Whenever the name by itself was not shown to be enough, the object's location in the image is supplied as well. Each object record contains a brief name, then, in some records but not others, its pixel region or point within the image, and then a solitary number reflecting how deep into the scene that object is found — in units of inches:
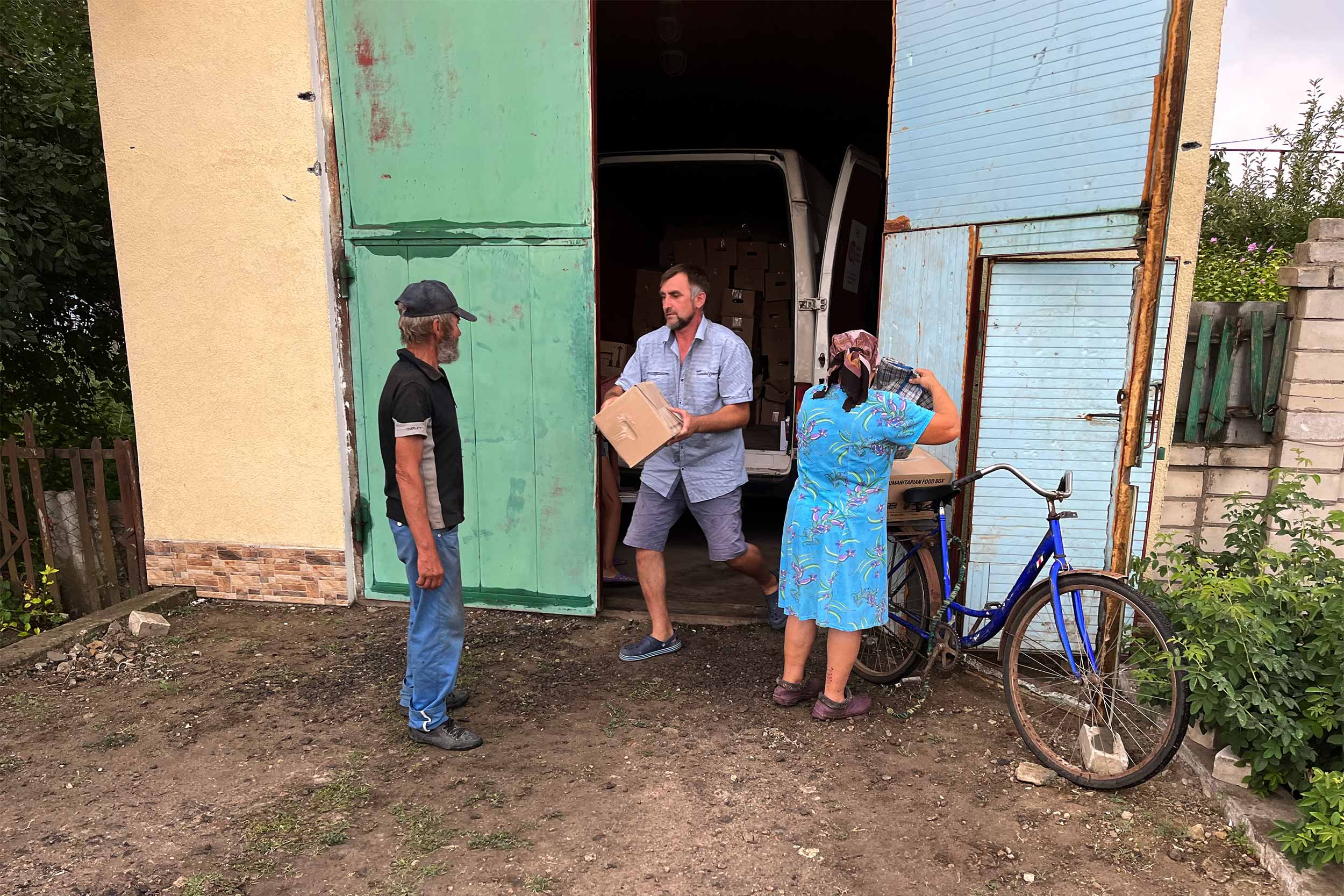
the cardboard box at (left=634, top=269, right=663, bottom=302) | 266.2
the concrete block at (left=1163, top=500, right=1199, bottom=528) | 163.9
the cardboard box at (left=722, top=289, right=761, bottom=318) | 267.4
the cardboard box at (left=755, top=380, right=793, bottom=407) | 261.1
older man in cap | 110.3
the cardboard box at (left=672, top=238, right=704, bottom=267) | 271.7
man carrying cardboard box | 141.9
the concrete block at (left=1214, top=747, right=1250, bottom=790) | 104.4
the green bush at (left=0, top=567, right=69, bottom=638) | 189.5
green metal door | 157.4
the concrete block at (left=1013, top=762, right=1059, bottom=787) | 109.7
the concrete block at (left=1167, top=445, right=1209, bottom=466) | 160.4
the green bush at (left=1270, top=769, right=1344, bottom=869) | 83.7
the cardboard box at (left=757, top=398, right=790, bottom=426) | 260.9
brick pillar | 152.2
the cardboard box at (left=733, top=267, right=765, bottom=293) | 267.6
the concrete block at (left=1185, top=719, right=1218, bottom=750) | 112.1
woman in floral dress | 110.9
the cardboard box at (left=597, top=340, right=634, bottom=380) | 228.2
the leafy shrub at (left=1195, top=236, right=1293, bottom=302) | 197.6
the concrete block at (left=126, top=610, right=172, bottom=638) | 163.0
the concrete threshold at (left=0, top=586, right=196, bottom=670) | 149.2
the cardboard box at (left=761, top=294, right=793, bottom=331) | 264.5
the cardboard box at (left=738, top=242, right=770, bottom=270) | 268.8
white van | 196.5
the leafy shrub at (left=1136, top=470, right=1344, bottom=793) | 93.9
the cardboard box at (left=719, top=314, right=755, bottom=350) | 266.7
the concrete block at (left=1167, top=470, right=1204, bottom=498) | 162.2
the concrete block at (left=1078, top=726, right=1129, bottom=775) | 106.8
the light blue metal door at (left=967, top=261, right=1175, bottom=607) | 130.8
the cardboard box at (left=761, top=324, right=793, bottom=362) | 262.7
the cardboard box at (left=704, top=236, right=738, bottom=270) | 270.7
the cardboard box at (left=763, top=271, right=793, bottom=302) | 265.3
